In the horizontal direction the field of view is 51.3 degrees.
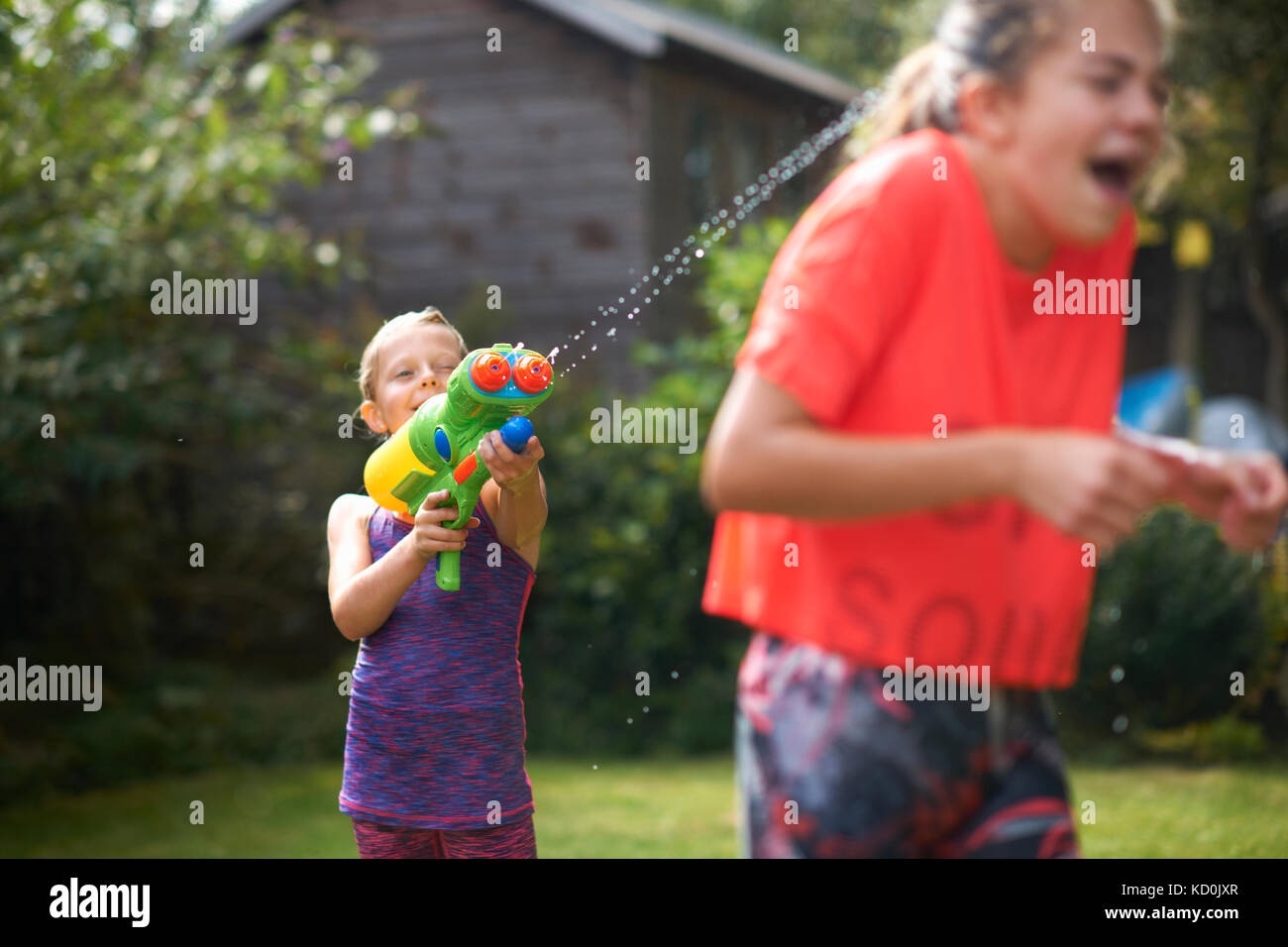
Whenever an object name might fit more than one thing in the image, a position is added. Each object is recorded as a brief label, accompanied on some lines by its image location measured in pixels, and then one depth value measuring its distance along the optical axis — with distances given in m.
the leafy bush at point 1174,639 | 6.27
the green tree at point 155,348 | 5.18
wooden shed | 9.62
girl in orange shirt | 1.22
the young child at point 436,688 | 1.97
